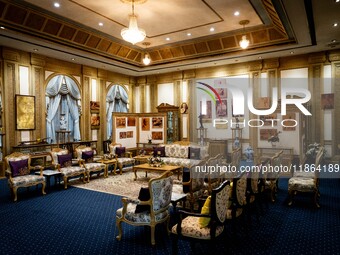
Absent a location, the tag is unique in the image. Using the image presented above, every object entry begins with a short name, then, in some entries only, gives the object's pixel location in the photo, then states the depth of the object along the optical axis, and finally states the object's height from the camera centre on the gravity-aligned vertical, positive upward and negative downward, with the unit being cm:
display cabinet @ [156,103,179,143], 1129 +13
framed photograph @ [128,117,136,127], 1102 +22
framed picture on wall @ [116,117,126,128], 1045 +19
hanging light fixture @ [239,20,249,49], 712 +221
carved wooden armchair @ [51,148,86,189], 682 -97
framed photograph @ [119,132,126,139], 1057 -32
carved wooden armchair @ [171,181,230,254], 293 -111
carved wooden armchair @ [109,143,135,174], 866 -88
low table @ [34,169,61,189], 653 -112
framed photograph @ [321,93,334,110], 855 +73
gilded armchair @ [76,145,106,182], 745 -96
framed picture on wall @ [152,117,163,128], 1091 +18
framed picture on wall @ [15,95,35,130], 816 +50
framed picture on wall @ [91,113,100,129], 1041 +25
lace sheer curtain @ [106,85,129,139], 1138 +111
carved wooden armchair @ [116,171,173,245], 362 -113
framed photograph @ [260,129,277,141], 897 -28
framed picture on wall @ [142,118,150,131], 1118 +11
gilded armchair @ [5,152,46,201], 583 -104
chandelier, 572 +202
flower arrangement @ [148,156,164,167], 741 -99
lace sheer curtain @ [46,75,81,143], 923 +77
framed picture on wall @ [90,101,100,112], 1040 +84
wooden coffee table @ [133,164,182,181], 702 -111
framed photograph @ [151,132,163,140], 1091 -35
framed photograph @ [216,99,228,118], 1022 +63
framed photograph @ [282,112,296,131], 812 +7
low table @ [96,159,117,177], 802 -107
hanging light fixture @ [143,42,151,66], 820 +204
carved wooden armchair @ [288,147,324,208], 507 -117
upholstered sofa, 838 -89
